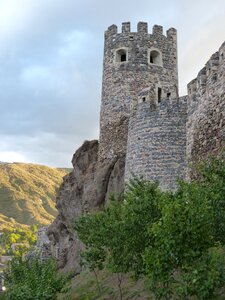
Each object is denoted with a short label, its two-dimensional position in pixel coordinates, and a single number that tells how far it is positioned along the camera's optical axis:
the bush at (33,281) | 14.20
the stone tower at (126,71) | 28.38
